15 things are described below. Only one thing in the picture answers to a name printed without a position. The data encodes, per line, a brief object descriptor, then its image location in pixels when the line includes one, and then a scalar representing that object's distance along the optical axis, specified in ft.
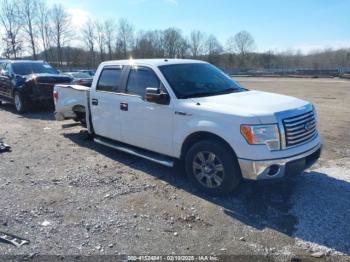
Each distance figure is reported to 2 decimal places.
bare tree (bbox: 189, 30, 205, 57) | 365.61
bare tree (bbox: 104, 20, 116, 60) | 275.28
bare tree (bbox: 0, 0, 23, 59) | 180.45
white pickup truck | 14.25
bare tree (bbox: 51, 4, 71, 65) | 224.94
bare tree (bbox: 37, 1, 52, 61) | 221.46
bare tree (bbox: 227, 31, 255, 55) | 412.03
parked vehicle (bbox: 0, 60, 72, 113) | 38.91
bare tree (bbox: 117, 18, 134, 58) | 285.66
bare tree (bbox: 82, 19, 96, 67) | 263.90
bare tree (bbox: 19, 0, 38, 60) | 202.68
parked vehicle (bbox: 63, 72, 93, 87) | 41.10
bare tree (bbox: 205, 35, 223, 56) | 364.38
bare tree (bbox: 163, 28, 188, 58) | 323.57
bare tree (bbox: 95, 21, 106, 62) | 272.10
